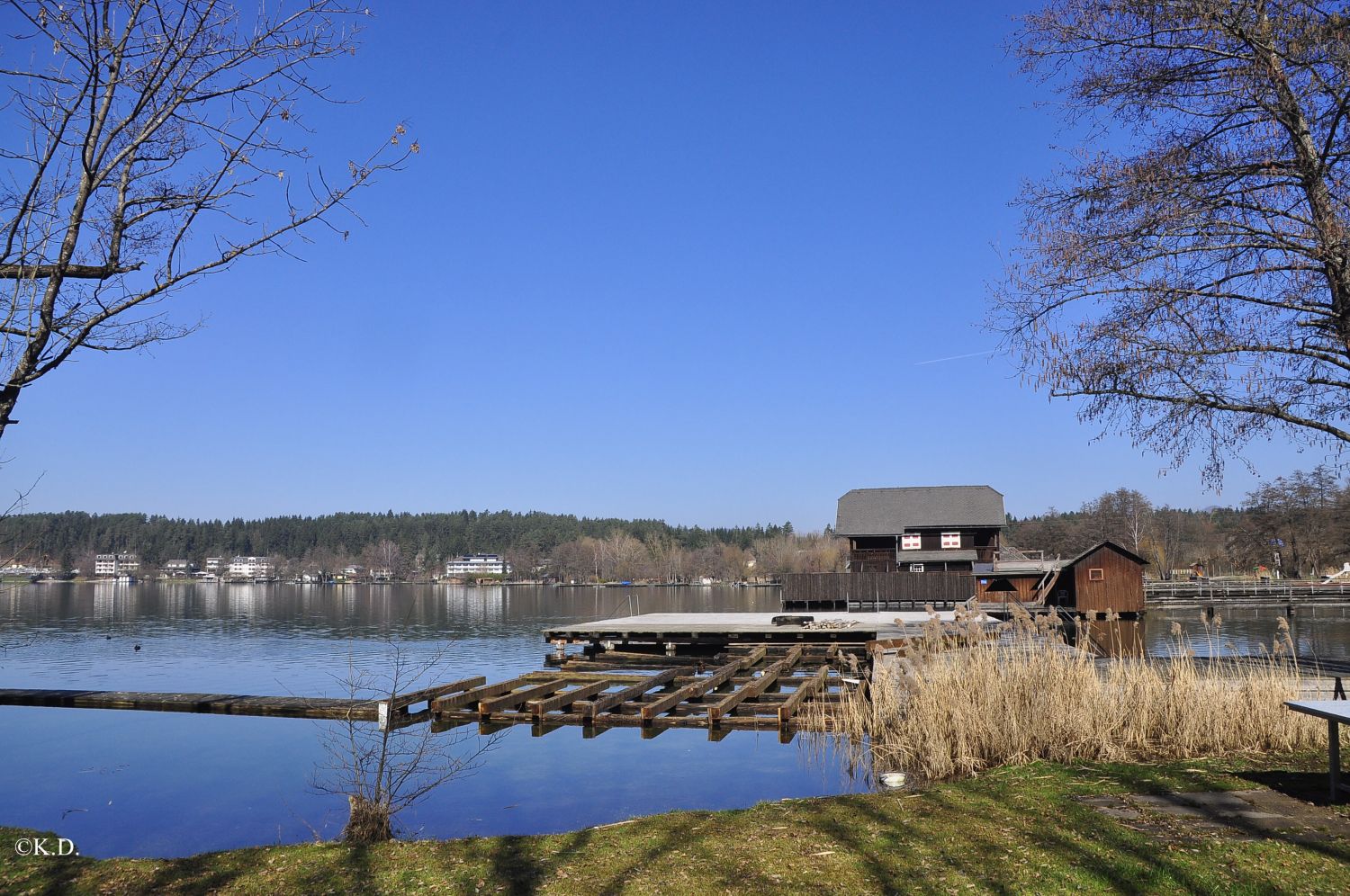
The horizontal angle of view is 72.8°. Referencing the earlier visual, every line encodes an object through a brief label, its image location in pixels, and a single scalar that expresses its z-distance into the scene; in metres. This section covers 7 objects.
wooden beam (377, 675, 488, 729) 15.20
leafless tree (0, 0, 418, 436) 4.03
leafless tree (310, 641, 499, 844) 7.51
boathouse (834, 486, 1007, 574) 55.50
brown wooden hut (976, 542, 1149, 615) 43.66
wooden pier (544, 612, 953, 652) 27.34
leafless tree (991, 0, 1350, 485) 7.68
